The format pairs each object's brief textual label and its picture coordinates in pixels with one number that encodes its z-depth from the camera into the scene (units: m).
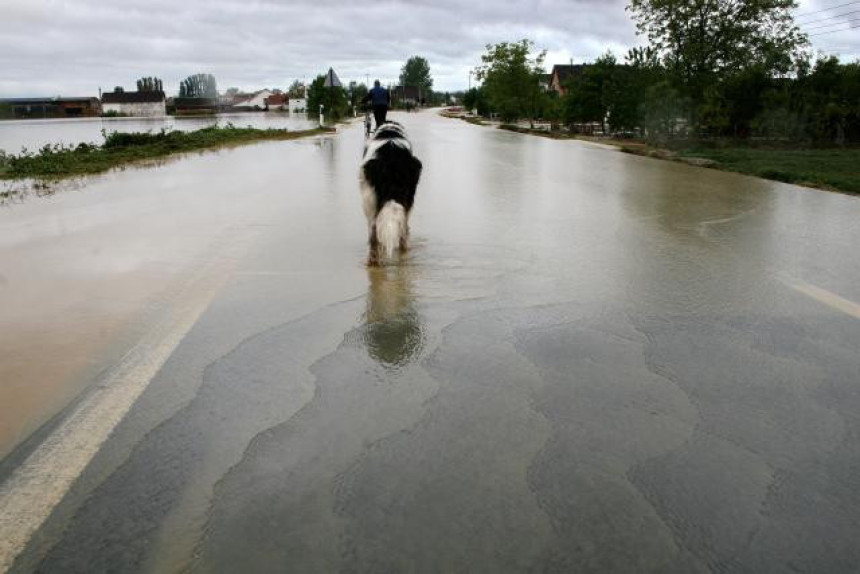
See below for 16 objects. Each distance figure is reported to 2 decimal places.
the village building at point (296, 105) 128.12
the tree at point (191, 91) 169.12
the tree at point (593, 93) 36.03
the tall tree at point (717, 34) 31.44
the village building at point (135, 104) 132.38
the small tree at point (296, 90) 148.62
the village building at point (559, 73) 96.43
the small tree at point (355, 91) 95.28
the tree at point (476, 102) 85.32
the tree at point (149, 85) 158.38
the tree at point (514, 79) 51.38
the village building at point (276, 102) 156.12
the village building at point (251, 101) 160.36
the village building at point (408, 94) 160.80
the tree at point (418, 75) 177.12
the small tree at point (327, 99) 58.62
